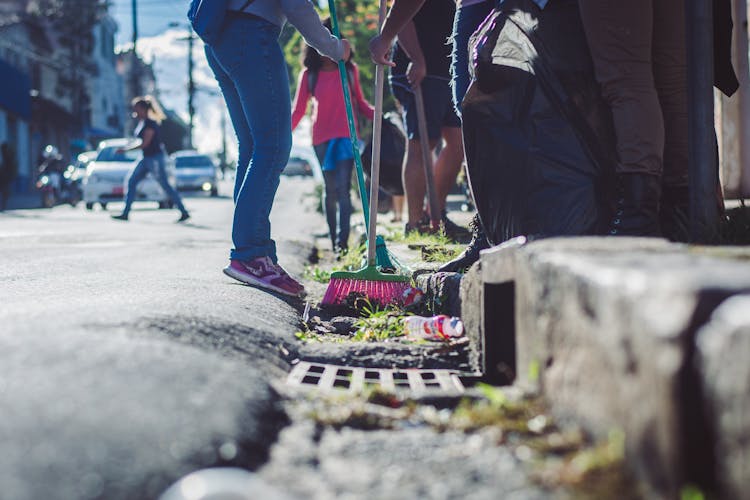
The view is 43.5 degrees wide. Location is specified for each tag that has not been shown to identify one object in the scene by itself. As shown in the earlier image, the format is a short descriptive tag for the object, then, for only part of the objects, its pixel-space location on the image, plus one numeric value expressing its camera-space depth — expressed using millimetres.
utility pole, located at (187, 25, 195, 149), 58522
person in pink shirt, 6773
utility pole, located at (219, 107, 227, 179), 74119
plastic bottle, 2955
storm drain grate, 2273
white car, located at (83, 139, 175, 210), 18953
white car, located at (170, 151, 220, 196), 30734
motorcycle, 22703
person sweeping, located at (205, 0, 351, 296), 4047
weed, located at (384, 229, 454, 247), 5141
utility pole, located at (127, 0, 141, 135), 48562
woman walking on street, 12570
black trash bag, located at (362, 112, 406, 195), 6738
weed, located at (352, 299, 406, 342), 3182
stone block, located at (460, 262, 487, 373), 2443
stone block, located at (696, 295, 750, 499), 1136
